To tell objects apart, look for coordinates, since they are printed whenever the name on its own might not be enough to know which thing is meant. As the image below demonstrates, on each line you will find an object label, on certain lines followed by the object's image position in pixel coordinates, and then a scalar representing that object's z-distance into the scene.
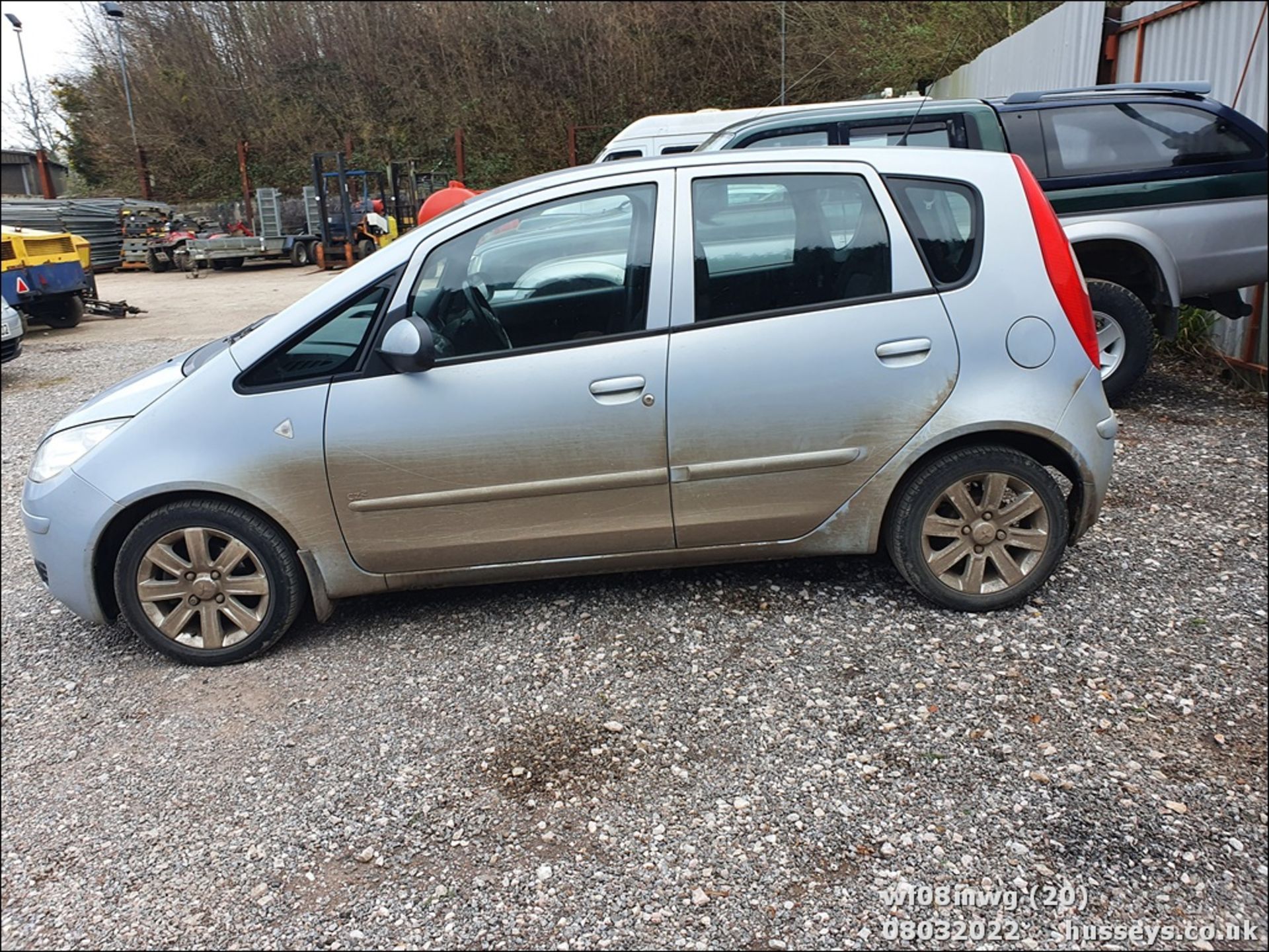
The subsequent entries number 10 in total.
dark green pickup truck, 5.70
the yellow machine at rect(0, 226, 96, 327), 13.58
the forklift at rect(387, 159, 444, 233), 22.95
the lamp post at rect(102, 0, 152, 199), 29.25
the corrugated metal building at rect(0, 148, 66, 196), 31.28
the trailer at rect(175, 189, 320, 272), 23.11
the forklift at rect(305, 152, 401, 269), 21.39
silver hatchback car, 3.55
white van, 12.05
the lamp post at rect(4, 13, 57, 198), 28.55
